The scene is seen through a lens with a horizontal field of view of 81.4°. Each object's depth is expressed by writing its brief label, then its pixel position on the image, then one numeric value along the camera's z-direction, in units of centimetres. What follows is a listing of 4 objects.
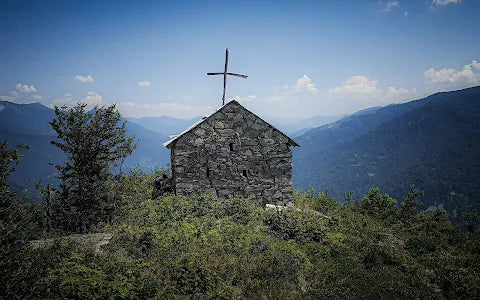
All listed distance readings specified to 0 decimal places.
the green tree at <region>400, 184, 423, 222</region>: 1401
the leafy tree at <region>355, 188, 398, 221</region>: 1408
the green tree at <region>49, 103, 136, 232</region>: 981
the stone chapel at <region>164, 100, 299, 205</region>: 1308
